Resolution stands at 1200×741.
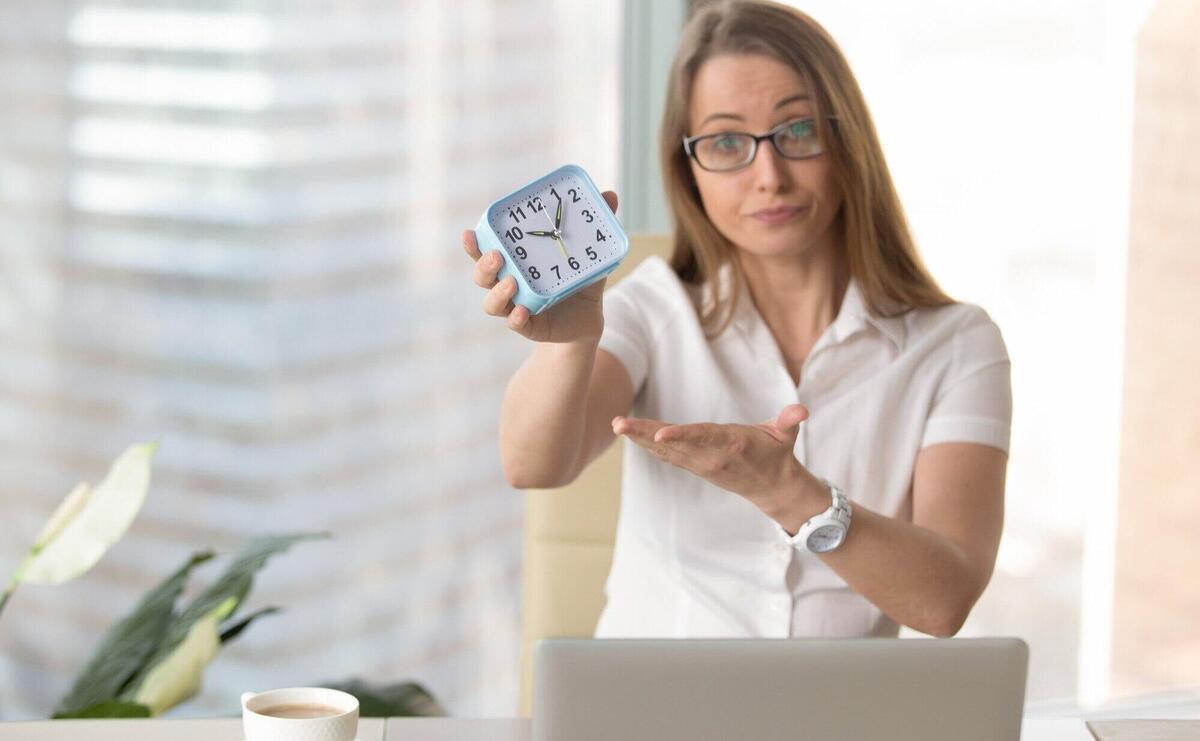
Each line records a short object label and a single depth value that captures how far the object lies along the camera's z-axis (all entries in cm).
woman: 263
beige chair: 272
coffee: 219
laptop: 208
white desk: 231
